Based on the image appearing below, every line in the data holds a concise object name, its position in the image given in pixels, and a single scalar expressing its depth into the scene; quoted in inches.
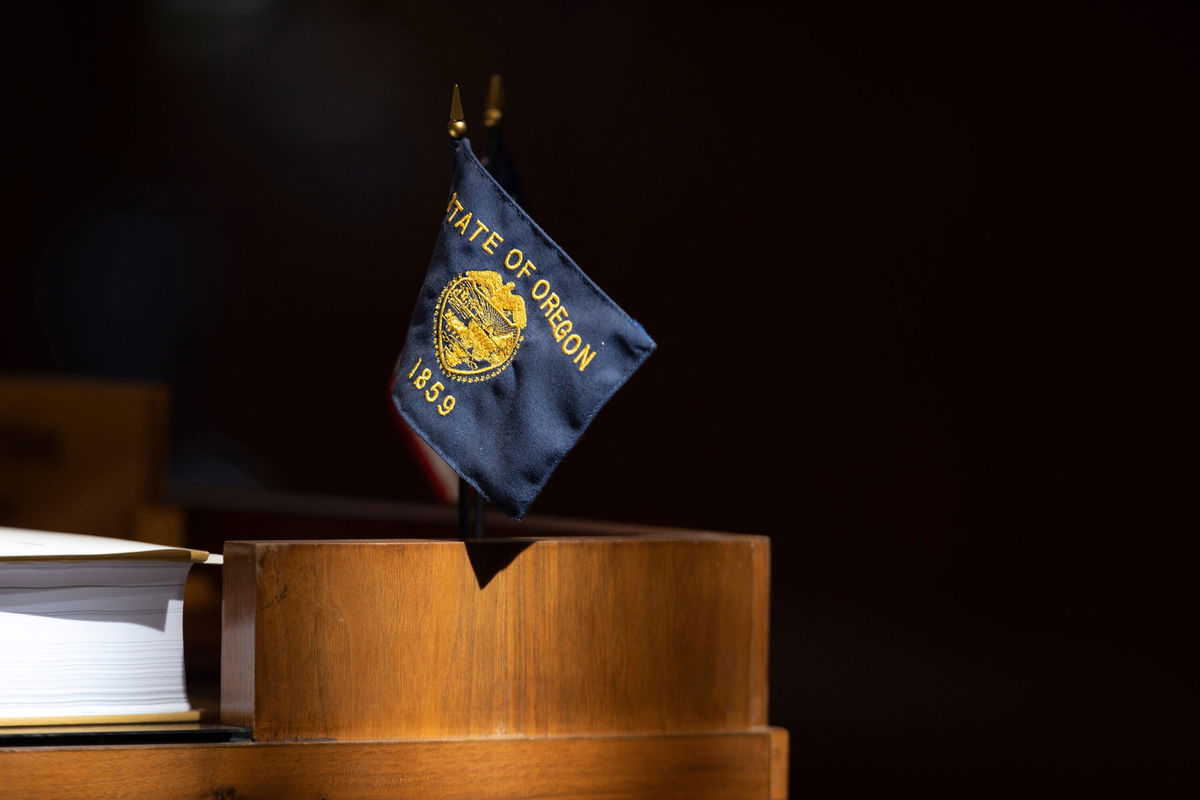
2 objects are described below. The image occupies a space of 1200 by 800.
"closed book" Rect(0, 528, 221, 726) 150.8
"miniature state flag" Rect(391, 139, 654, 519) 152.5
